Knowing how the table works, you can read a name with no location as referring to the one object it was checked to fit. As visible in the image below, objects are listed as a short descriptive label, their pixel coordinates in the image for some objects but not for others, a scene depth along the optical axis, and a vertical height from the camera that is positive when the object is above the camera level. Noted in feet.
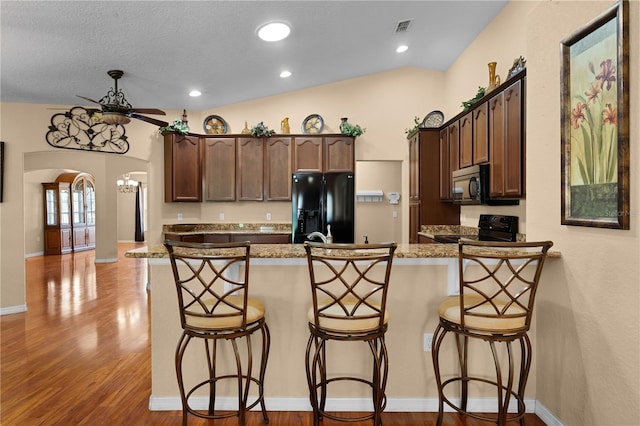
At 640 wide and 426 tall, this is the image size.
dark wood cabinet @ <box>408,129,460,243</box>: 14.89 +1.02
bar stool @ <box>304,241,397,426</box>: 5.37 -1.81
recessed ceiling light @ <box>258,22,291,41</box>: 10.52 +5.80
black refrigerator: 16.08 +0.30
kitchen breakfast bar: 6.97 -2.63
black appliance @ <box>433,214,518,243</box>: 10.94 -0.68
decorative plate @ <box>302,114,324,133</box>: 17.89 +4.61
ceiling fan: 11.18 +3.39
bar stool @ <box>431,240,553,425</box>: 5.46 -1.83
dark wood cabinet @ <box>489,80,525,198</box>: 8.85 +1.89
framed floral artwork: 4.92 +1.39
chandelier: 33.54 +2.82
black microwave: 10.69 +0.78
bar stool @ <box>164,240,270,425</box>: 5.60 -1.81
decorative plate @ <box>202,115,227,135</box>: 17.75 +4.57
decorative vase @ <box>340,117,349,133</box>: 16.89 +4.36
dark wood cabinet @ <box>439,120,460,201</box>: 13.29 +2.28
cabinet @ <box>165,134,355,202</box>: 17.10 +2.50
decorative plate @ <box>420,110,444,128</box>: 16.46 +4.45
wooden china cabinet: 29.50 -0.09
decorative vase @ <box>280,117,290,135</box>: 17.44 +4.41
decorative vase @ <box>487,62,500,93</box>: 10.90 +4.37
